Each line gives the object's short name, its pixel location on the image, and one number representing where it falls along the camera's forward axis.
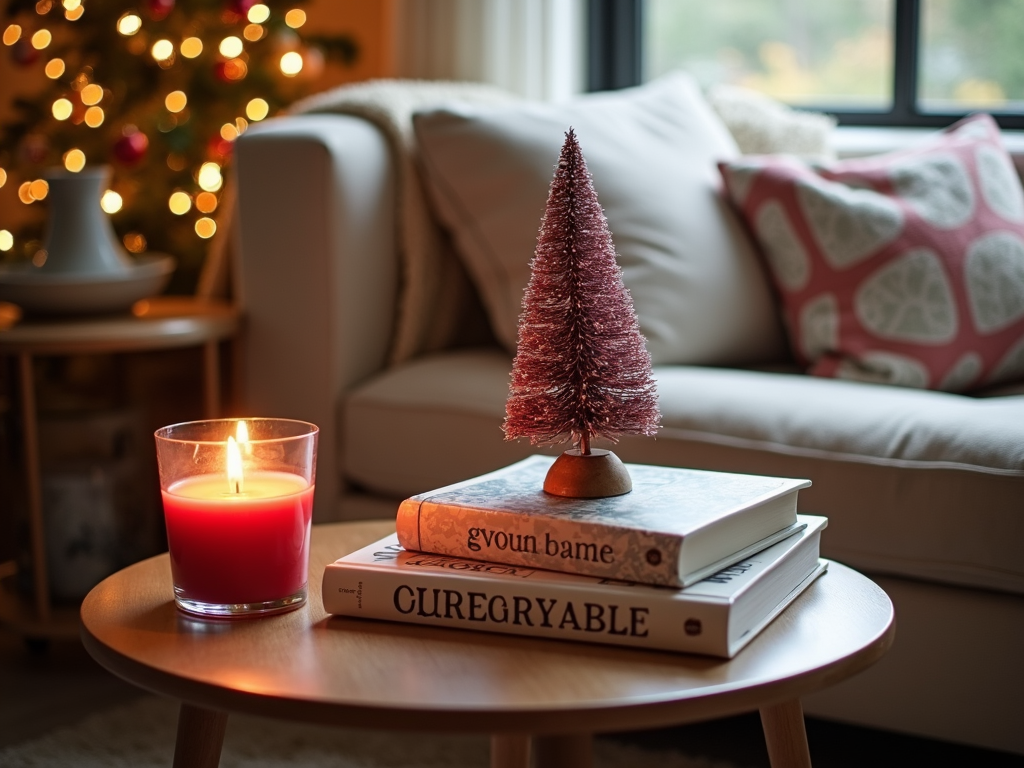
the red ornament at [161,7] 2.14
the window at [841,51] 2.41
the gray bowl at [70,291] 1.77
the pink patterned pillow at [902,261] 1.62
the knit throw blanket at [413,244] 1.84
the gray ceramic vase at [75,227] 1.81
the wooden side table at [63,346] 1.70
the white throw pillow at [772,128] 2.01
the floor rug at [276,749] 1.47
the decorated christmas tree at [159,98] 2.33
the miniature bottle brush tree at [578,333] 0.82
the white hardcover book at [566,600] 0.73
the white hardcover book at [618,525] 0.75
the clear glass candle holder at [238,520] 0.81
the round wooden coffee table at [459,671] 0.66
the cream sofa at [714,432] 1.32
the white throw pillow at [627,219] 1.72
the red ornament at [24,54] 2.25
